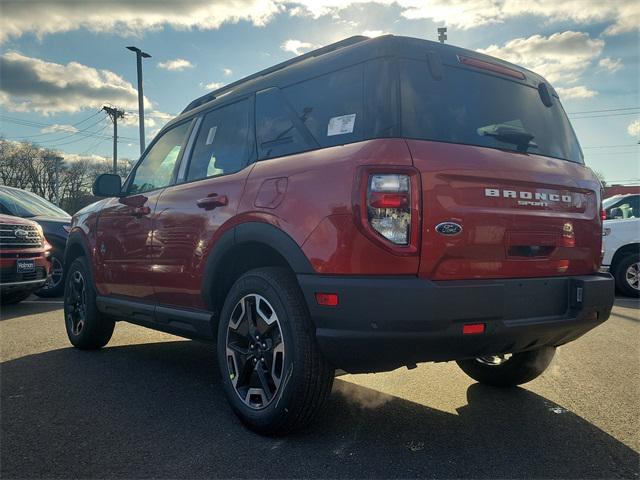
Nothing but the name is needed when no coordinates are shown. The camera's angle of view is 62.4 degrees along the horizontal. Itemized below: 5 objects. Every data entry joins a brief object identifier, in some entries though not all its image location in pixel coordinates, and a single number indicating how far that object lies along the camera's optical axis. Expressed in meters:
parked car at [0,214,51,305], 7.22
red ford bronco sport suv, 2.30
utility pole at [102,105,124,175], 43.16
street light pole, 24.25
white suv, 8.72
